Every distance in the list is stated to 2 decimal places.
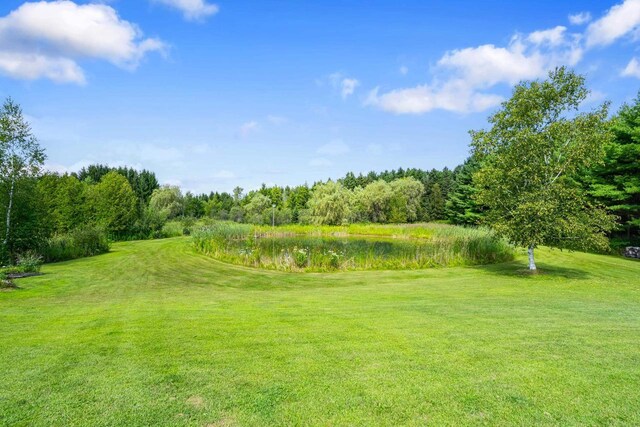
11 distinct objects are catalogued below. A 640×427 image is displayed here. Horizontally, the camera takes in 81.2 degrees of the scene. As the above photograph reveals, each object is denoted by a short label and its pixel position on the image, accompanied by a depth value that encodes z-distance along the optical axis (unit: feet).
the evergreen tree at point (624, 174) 75.05
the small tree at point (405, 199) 205.77
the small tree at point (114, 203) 106.42
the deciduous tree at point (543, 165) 46.37
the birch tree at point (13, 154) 57.41
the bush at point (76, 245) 65.41
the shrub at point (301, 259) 60.80
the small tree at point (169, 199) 178.60
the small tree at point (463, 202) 150.00
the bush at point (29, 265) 47.80
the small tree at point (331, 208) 156.46
